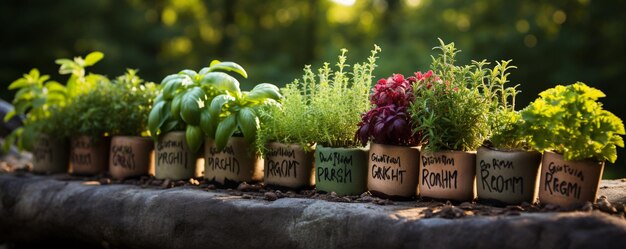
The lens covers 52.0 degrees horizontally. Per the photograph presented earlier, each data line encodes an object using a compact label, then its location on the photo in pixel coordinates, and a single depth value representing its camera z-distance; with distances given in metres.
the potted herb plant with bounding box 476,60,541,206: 2.48
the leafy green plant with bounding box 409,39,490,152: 2.59
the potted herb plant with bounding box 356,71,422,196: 2.67
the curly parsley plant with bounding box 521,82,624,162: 2.30
